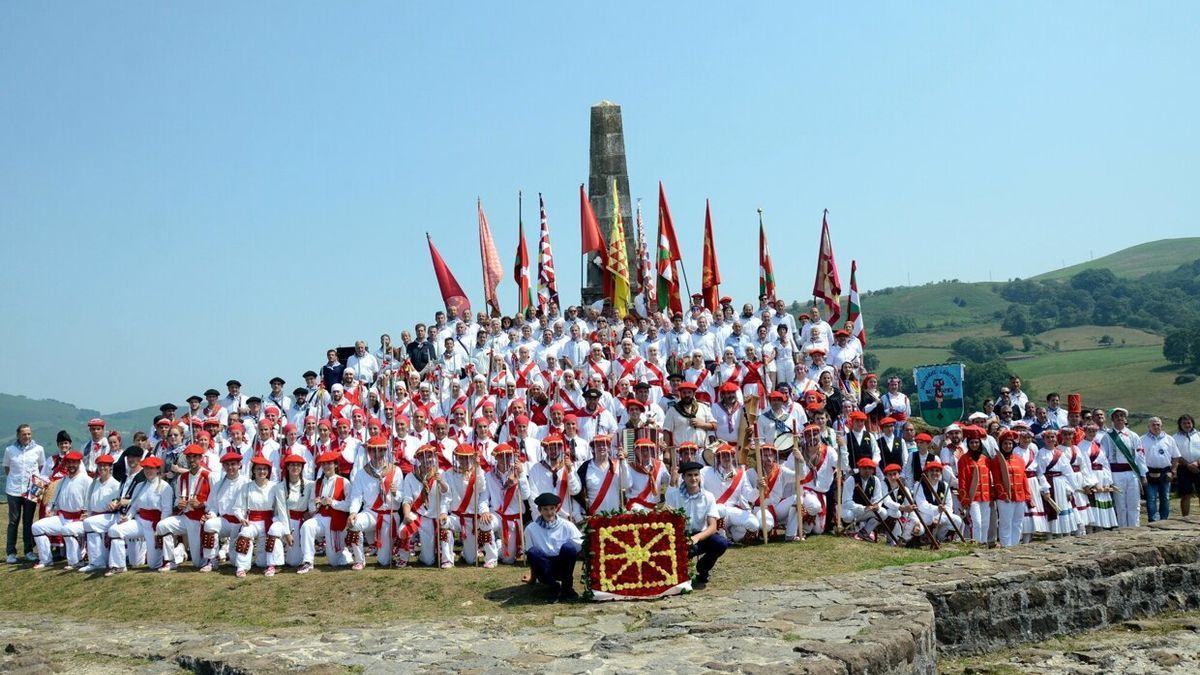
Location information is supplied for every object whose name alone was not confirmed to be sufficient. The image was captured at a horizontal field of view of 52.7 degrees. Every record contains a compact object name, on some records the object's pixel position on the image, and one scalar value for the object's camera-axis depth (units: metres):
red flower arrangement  11.53
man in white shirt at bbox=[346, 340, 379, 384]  21.61
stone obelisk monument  27.62
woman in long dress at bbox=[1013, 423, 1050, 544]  15.65
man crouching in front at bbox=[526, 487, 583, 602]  11.75
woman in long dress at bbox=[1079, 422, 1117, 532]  16.91
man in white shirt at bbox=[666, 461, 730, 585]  12.05
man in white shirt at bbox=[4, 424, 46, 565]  16.30
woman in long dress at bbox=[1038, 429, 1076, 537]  16.33
